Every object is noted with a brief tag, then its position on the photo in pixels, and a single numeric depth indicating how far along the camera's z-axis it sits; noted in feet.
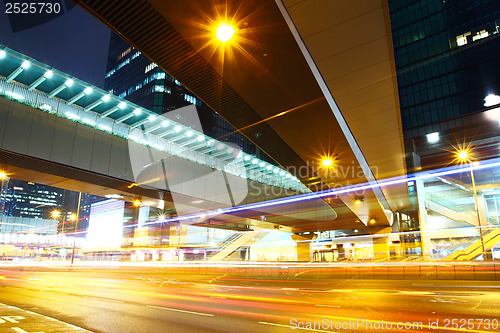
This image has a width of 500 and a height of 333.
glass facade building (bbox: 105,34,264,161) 297.94
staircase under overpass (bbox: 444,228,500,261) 101.04
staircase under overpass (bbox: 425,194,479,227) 144.77
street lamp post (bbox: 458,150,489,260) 85.94
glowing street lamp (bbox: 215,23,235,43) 21.60
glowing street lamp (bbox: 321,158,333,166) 49.32
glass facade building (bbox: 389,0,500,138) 198.08
